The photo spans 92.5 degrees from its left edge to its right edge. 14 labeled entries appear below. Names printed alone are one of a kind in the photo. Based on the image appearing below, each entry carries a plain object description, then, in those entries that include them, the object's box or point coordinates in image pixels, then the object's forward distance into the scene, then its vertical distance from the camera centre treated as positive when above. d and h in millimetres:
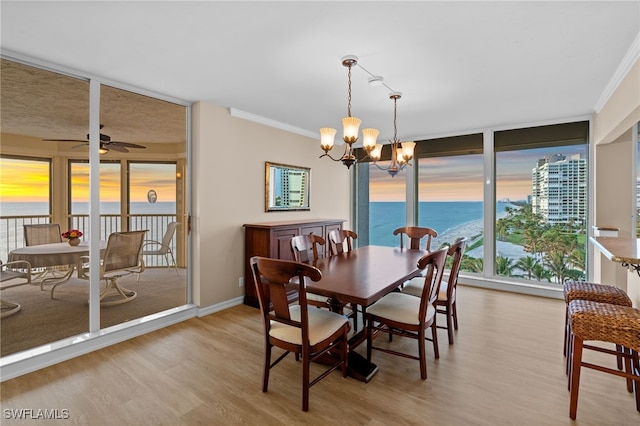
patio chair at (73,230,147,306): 3445 -604
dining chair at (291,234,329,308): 2749 -343
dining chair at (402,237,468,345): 2697 -766
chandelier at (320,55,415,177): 2533 +670
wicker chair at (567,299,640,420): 1725 -680
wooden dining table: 1979 -499
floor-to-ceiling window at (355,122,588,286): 4277 +216
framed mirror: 4422 +380
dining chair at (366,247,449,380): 2230 -773
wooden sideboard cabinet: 3818 -394
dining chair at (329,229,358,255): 3503 -338
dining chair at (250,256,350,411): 1841 -774
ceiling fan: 3340 +782
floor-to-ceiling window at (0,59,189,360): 2967 +357
